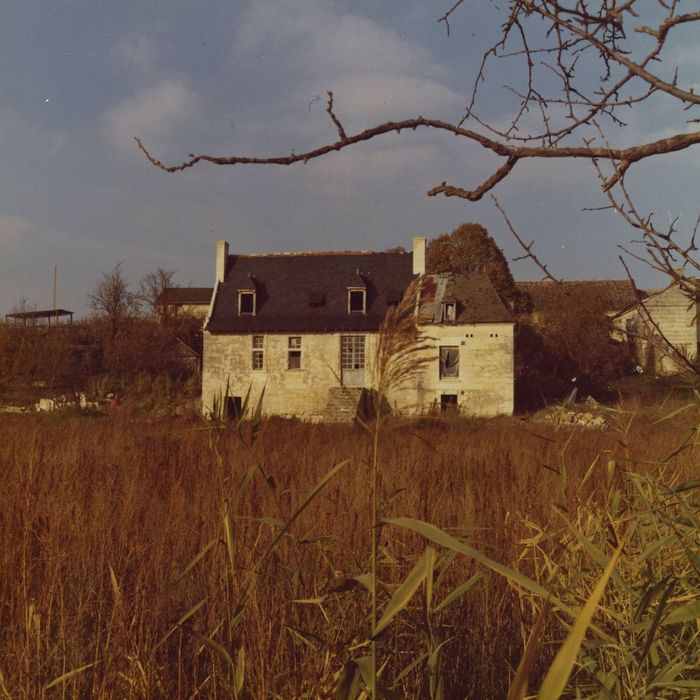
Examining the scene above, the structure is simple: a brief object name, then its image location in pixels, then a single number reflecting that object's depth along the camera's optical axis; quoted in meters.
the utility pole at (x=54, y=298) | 34.67
